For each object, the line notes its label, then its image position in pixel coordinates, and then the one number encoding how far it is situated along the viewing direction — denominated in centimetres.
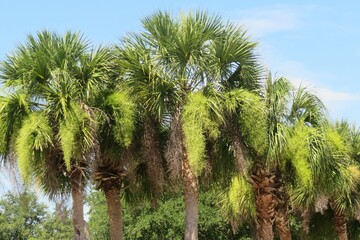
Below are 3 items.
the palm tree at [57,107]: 1622
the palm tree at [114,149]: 1727
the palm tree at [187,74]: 1692
